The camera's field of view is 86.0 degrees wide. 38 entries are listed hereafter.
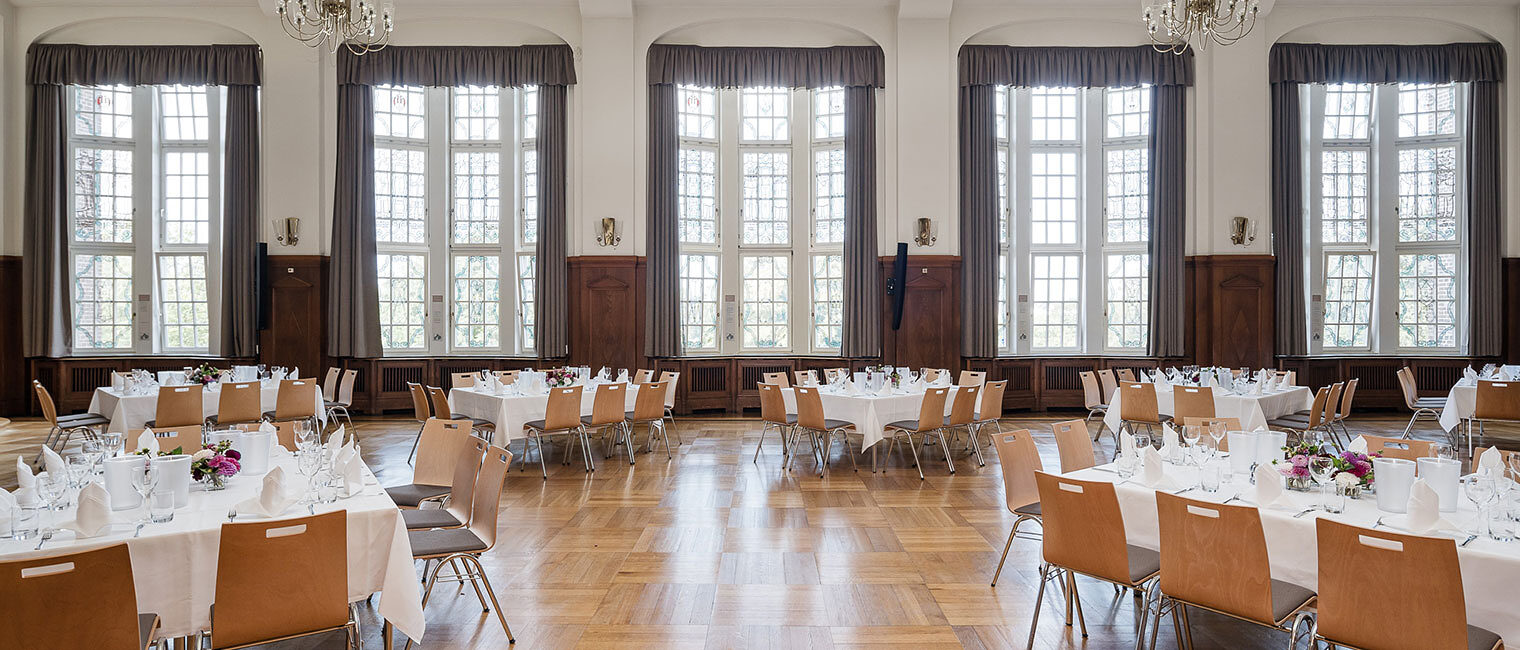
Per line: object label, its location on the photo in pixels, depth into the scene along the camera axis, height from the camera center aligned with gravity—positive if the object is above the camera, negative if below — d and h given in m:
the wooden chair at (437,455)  4.55 -0.74
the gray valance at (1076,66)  11.12 +3.51
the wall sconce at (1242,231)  10.84 +1.21
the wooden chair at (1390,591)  2.24 -0.77
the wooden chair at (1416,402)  8.54 -0.88
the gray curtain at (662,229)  11.05 +1.30
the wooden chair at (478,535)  3.41 -0.93
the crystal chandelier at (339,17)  6.50 +2.54
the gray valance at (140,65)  10.87 +3.50
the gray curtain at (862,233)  11.16 +1.24
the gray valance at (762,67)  11.06 +3.50
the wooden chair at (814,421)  7.06 -0.85
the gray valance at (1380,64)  11.05 +3.51
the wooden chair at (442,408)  7.23 -0.73
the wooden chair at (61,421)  7.15 -0.87
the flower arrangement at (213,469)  3.36 -0.59
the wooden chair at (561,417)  7.02 -0.80
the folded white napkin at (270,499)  2.97 -0.63
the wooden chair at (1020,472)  4.08 -0.76
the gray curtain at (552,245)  11.02 +1.08
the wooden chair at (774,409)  7.40 -0.78
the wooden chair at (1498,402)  7.67 -0.77
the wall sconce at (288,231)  10.78 +1.26
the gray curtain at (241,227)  10.88 +1.34
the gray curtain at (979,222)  11.14 +1.39
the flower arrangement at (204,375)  8.11 -0.49
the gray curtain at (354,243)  10.84 +1.10
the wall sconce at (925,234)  10.91 +1.20
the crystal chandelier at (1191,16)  6.62 +2.57
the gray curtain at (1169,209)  11.12 +1.54
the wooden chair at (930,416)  6.96 -0.80
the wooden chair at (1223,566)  2.62 -0.81
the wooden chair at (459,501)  3.86 -0.86
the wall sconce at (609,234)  10.80 +1.21
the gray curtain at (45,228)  10.88 +1.33
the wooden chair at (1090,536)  3.04 -0.82
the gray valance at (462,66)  10.90 +3.48
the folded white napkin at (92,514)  2.68 -0.62
